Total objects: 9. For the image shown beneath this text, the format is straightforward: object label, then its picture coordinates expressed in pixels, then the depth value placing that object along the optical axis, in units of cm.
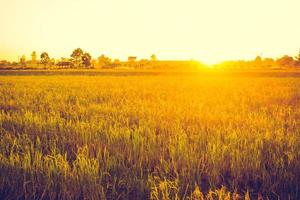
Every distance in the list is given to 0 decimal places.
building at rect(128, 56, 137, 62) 13748
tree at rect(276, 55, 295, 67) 12074
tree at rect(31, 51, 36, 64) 14600
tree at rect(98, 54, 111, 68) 13227
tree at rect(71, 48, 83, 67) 12157
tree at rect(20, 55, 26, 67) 14562
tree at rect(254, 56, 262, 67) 13598
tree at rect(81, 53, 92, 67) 12106
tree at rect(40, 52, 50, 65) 12988
